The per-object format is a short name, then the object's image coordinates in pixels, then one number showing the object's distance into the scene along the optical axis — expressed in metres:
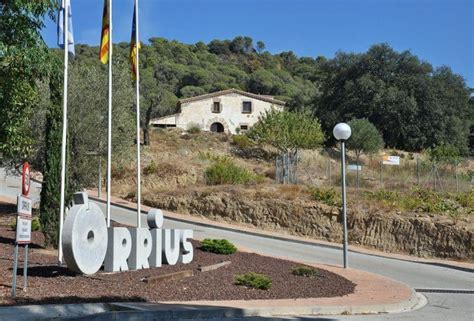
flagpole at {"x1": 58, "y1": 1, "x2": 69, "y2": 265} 13.56
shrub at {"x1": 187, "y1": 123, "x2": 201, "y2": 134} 56.69
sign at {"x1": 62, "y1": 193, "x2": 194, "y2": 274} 10.56
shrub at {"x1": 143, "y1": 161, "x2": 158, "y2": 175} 37.75
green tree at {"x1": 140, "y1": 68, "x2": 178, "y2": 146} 61.53
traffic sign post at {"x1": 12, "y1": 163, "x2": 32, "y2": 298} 8.90
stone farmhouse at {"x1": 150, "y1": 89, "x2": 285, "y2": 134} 69.69
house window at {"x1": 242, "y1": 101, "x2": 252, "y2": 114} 72.94
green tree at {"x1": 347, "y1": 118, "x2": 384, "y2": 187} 50.97
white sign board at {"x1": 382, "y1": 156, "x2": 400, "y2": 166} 38.97
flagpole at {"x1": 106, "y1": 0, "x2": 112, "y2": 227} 15.21
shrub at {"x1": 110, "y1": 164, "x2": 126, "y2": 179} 37.91
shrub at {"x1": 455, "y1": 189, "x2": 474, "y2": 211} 25.21
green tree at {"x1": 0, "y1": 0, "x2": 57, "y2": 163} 12.12
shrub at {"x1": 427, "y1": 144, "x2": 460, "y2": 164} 39.20
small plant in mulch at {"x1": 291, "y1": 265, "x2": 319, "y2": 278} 13.94
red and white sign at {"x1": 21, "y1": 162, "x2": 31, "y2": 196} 9.16
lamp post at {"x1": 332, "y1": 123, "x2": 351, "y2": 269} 17.00
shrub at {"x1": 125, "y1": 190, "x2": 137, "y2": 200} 34.42
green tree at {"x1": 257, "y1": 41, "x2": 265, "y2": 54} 167.38
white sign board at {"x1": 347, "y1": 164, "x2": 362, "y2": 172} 30.23
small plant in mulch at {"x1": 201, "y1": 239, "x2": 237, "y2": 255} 16.88
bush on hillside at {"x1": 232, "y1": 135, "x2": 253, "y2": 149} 50.88
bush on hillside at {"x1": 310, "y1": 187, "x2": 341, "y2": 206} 27.05
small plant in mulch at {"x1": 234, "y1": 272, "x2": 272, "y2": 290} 11.83
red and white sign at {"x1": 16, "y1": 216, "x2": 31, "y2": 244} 8.84
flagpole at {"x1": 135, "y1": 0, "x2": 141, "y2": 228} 16.19
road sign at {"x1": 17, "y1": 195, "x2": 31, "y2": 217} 8.95
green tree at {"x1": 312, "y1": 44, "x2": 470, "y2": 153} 59.47
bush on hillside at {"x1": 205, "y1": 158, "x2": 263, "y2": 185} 34.06
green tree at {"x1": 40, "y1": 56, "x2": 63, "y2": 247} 15.05
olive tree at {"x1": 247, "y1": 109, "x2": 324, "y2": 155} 46.81
